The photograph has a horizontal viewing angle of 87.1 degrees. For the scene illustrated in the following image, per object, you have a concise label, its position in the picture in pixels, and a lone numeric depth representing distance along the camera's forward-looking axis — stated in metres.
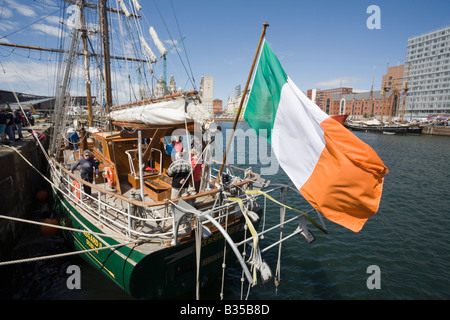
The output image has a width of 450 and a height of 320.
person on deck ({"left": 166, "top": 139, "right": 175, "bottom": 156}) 9.92
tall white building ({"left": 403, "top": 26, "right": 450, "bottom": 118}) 96.62
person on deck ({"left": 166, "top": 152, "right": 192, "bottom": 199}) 6.56
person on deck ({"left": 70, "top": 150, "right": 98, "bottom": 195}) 8.70
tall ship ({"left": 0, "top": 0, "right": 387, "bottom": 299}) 4.69
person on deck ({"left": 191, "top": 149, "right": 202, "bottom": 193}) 7.34
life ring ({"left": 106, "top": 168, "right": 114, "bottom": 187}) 8.72
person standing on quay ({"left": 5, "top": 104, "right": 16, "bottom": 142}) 12.86
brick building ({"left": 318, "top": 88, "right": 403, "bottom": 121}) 117.38
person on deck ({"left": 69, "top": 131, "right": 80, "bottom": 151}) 14.88
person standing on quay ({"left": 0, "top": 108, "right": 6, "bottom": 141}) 12.49
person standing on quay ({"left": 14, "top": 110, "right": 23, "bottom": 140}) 15.40
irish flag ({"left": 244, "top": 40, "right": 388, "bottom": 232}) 4.39
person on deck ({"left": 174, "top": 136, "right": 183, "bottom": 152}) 8.94
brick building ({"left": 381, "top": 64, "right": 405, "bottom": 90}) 129.00
